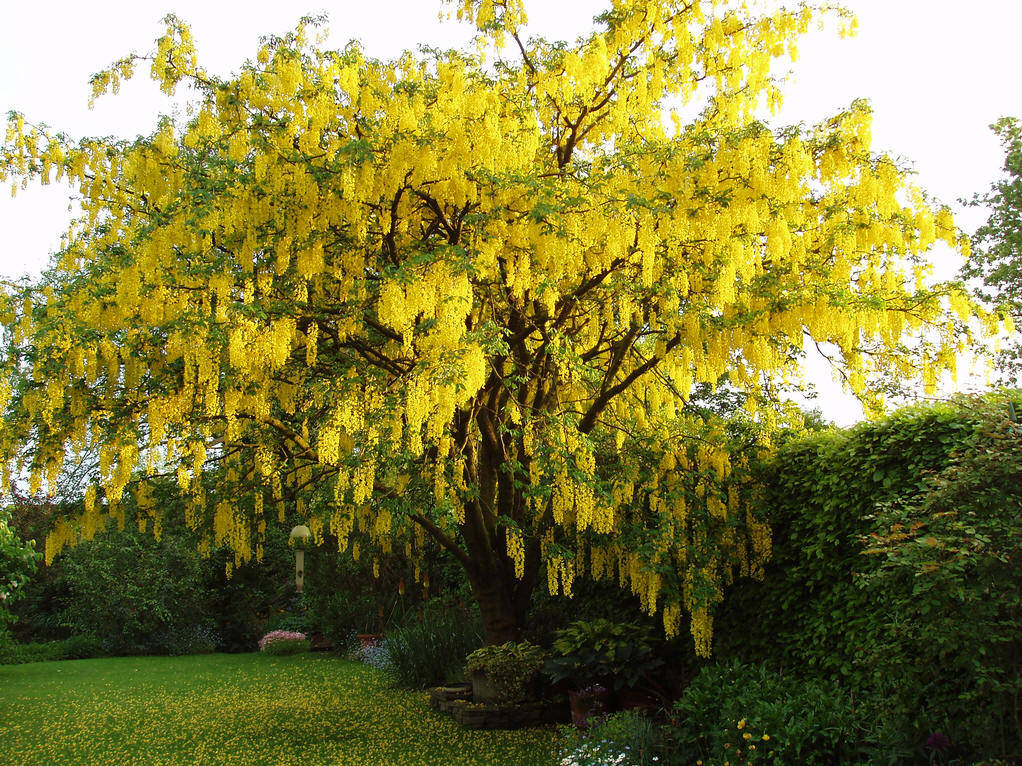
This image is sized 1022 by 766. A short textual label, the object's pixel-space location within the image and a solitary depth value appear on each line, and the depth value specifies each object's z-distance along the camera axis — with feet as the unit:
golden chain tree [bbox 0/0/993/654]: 16.65
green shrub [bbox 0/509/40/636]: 25.72
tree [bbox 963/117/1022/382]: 47.26
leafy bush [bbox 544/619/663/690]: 17.51
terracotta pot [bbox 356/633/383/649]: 37.04
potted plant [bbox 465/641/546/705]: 20.10
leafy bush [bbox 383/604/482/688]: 25.61
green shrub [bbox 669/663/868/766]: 11.92
